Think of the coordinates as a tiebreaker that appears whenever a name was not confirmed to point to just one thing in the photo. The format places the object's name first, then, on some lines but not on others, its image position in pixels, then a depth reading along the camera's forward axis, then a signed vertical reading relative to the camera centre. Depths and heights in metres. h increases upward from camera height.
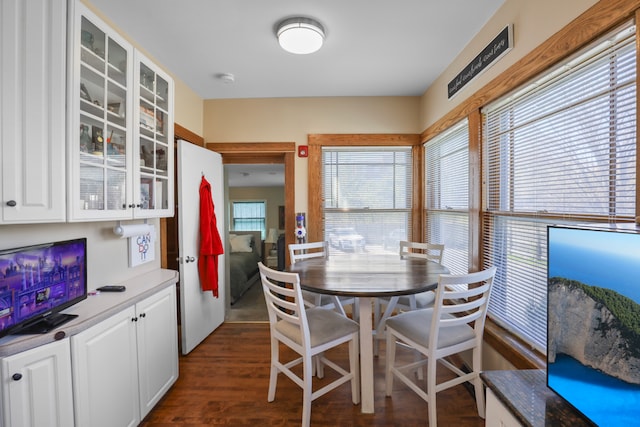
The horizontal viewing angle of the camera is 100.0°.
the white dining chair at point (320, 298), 2.22 -0.74
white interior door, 2.48 -0.30
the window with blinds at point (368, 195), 3.21 +0.20
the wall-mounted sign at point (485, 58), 1.64 +1.07
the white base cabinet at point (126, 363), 1.25 -0.84
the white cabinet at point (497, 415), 0.89 -0.72
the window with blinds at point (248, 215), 7.67 -0.09
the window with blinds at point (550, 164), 1.08 +0.24
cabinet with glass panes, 1.31 +0.51
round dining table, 1.63 -0.47
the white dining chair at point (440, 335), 1.50 -0.77
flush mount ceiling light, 1.77 +1.20
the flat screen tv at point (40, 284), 1.07 -0.32
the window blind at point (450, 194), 2.32 +0.17
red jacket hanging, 2.70 -0.33
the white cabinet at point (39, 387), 1.00 -0.70
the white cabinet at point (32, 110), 1.04 +0.43
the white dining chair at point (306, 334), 1.59 -0.79
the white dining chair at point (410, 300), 2.26 -0.76
